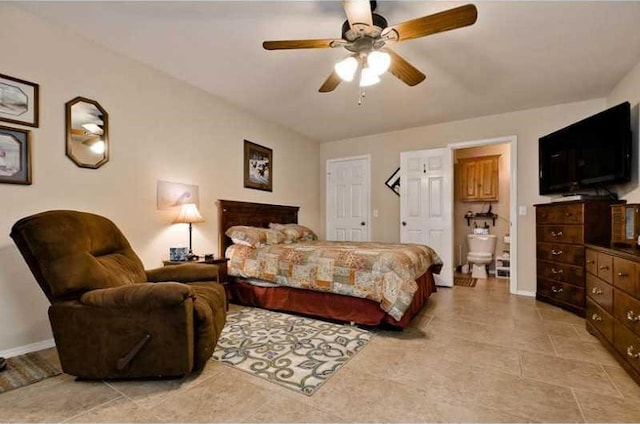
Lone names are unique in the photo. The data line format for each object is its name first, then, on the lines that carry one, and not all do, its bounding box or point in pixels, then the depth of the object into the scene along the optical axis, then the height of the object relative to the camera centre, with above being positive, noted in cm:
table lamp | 308 -4
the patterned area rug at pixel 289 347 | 188 -100
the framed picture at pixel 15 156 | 211 +40
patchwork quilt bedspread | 254 -52
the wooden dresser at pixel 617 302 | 180 -60
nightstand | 311 -57
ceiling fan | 174 +113
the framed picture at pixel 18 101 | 213 +79
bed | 266 -83
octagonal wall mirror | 245 +66
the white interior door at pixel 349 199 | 529 +25
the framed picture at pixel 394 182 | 498 +51
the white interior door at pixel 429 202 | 451 +18
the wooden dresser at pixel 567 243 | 305 -32
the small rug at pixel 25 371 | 177 -99
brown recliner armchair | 168 -59
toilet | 526 -69
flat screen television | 286 +64
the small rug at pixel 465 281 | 466 -108
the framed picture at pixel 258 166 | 413 +65
